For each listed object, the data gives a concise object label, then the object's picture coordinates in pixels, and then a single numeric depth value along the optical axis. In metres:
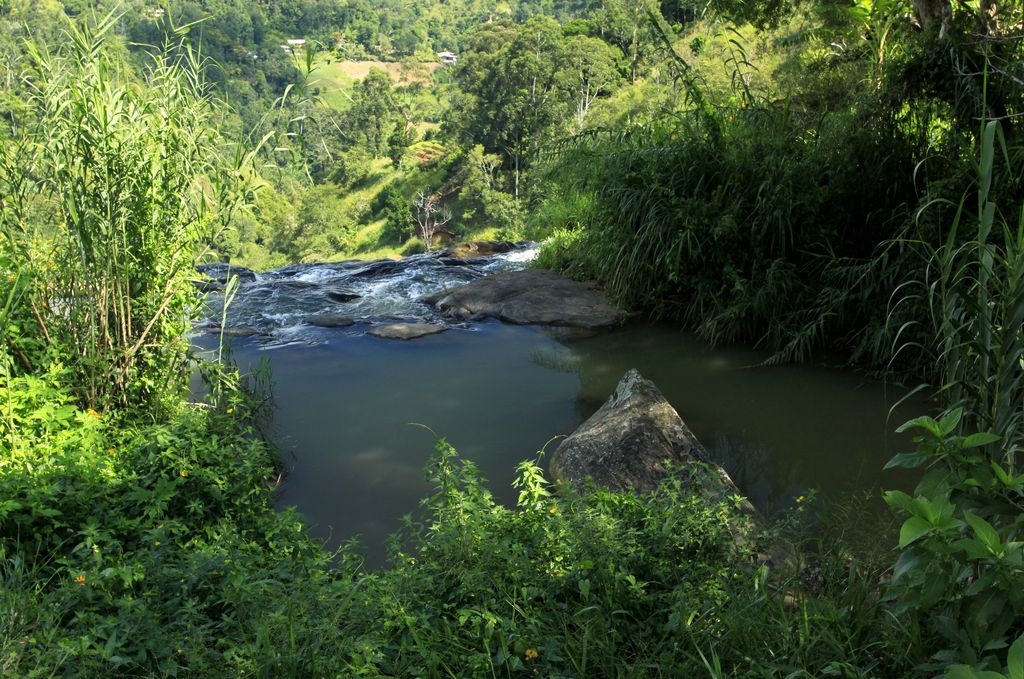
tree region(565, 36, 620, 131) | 32.88
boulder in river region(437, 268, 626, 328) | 7.40
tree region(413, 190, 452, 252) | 34.66
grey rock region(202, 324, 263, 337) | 7.46
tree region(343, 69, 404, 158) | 48.78
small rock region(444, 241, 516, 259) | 13.24
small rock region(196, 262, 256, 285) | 11.09
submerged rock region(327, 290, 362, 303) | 9.14
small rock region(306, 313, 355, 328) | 7.79
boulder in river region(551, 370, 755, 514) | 3.93
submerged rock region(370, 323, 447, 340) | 7.24
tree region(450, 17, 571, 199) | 32.25
